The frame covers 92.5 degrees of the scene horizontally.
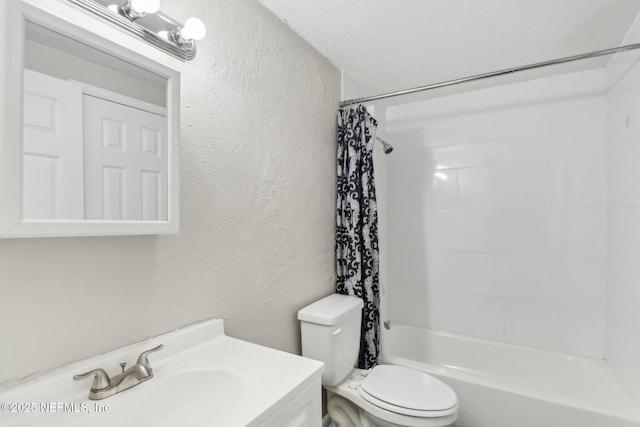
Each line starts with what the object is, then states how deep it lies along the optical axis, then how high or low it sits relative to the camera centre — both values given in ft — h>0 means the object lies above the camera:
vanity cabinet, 2.66 -1.86
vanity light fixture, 2.78 +1.88
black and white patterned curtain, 6.20 -0.11
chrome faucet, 2.55 -1.45
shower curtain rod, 4.38 +2.31
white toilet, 4.50 -2.83
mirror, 2.18 +0.67
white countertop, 2.34 -1.56
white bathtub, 4.79 -3.24
